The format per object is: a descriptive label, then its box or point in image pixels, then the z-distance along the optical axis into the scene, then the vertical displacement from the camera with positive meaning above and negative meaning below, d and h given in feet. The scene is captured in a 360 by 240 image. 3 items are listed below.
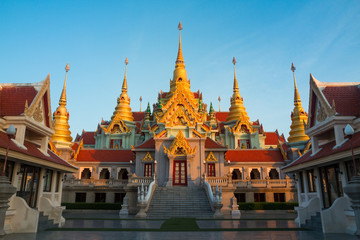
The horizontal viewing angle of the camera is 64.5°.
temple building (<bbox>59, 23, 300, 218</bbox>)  81.61 +11.52
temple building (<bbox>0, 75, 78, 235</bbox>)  35.47 +3.74
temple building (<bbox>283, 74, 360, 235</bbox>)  34.94 +3.57
